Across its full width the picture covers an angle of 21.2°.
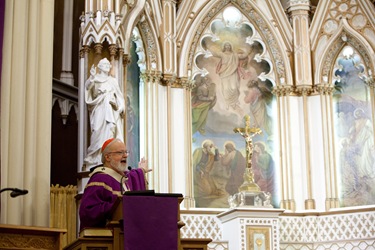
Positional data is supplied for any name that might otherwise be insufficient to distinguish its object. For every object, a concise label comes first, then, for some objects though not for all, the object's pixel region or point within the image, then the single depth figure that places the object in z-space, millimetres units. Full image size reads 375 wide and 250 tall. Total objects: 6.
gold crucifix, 17109
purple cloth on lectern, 7768
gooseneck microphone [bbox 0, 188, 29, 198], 7126
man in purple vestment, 8246
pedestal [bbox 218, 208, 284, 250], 15945
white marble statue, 14840
